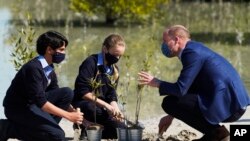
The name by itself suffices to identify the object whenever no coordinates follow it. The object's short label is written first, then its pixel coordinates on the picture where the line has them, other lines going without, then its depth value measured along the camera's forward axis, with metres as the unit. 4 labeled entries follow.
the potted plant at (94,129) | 8.47
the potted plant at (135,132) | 8.44
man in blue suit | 8.20
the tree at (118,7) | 24.50
